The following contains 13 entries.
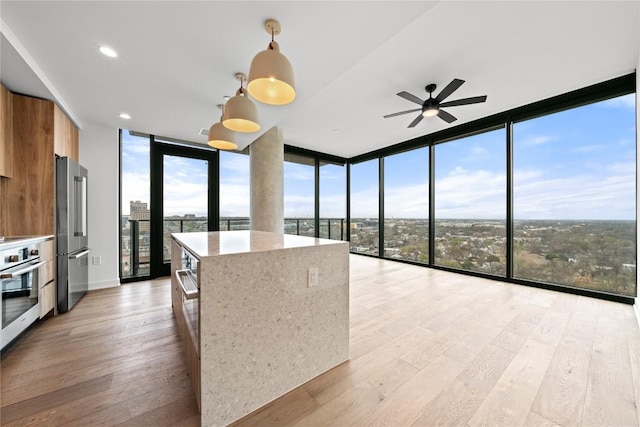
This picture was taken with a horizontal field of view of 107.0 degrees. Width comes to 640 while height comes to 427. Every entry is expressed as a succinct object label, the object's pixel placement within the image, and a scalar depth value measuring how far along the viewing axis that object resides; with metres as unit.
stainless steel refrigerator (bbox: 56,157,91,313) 2.67
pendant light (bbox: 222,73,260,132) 1.98
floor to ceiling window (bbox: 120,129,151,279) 3.98
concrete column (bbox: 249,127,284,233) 4.20
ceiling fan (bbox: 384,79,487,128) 2.68
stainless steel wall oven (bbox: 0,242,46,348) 1.86
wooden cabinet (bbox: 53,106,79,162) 2.71
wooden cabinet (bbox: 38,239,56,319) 2.37
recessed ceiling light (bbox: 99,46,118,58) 1.95
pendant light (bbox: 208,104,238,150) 2.48
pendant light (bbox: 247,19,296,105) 1.46
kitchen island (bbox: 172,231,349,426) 1.21
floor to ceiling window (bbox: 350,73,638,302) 3.00
